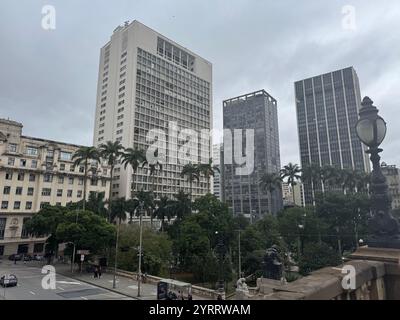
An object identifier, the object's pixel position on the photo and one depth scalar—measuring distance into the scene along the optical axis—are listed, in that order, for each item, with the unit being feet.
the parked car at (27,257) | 159.63
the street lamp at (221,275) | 74.50
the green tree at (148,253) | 105.91
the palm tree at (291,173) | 208.85
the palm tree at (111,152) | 163.22
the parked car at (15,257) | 154.92
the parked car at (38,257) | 162.30
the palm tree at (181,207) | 165.88
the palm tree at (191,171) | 193.32
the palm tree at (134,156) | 172.24
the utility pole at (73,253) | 114.01
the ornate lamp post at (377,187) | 15.48
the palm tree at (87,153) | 159.02
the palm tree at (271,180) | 214.28
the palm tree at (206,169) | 192.85
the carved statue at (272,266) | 61.05
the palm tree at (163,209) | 169.68
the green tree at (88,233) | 108.47
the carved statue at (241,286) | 62.59
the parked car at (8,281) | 83.71
